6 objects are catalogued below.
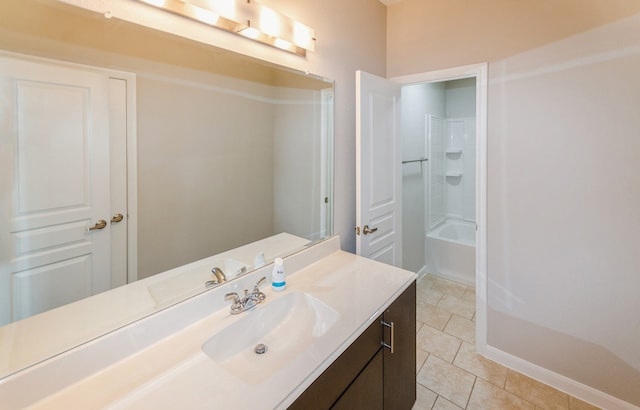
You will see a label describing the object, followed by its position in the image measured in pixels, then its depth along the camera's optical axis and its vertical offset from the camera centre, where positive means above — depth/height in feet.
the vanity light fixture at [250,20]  3.47 +2.51
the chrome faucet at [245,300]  3.73 -1.39
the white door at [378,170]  5.99 +0.62
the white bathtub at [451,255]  10.11 -2.19
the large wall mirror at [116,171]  2.58 +0.31
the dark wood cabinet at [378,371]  2.92 -2.12
